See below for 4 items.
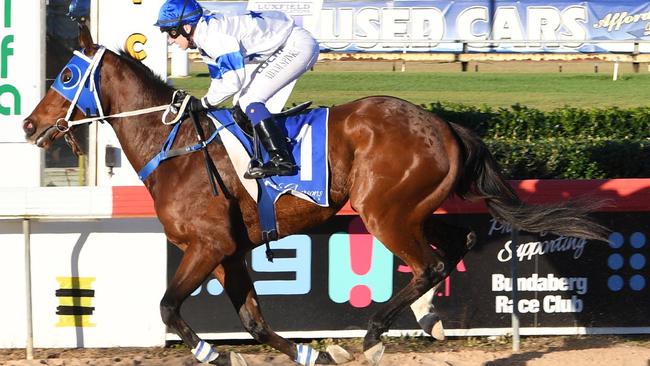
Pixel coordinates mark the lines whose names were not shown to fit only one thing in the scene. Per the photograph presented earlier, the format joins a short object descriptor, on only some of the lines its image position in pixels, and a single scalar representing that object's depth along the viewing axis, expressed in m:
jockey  9.58
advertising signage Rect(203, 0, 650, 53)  52.05
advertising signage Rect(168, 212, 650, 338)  11.59
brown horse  9.68
